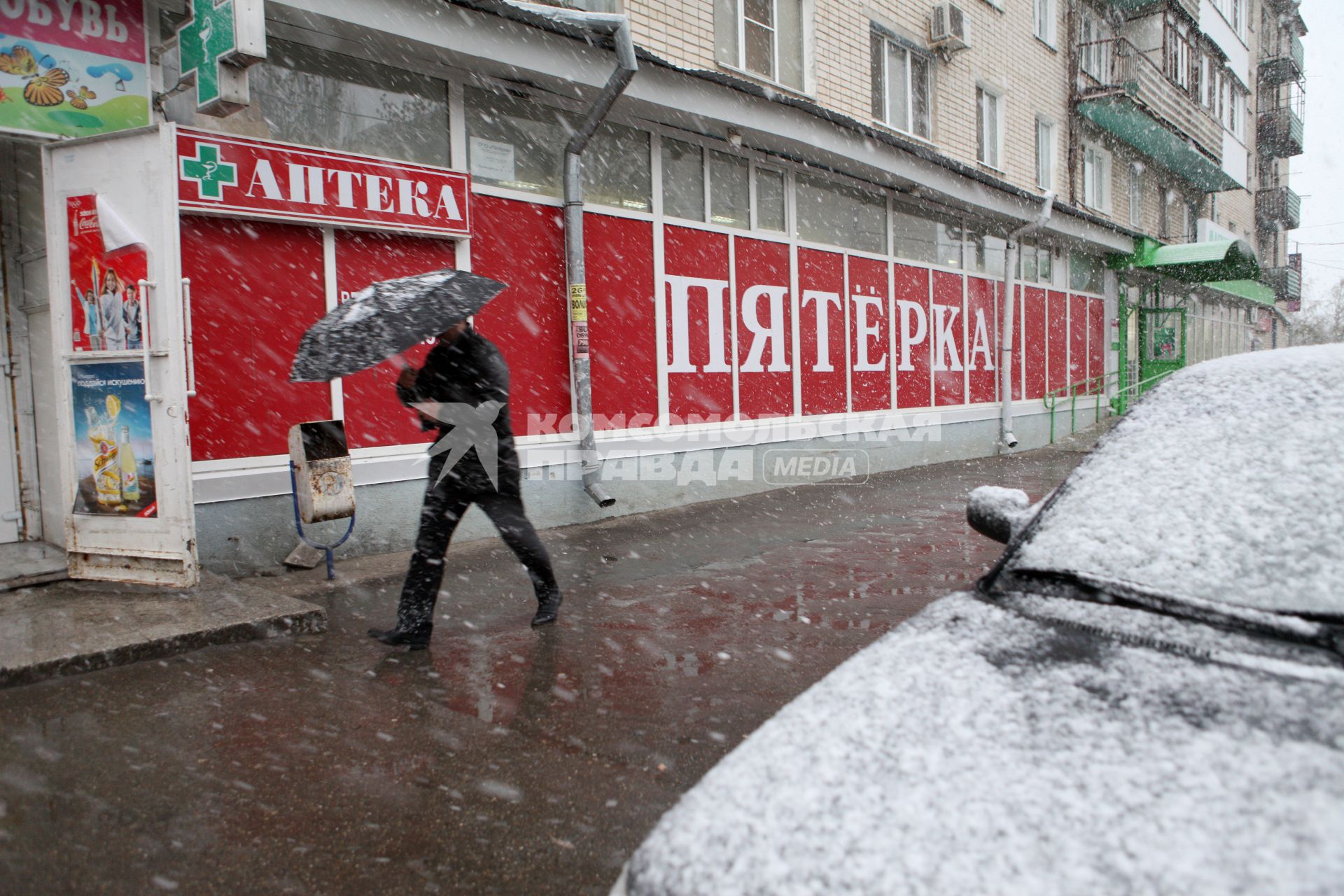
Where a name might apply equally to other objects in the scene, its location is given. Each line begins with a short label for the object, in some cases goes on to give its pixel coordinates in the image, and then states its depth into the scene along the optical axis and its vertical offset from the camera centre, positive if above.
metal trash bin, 5.74 -0.45
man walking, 4.66 -0.34
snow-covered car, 1.32 -0.60
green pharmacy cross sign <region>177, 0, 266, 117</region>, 5.10 +2.04
